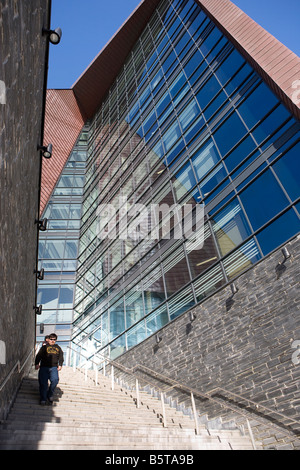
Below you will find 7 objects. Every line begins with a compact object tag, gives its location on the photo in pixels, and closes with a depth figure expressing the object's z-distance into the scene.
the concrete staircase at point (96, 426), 5.40
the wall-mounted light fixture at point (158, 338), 12.57
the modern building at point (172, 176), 11.33
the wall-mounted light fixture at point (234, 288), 10.06
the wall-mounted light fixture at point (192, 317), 11.33
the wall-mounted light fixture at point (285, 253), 8.87
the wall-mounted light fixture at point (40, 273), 10.14
